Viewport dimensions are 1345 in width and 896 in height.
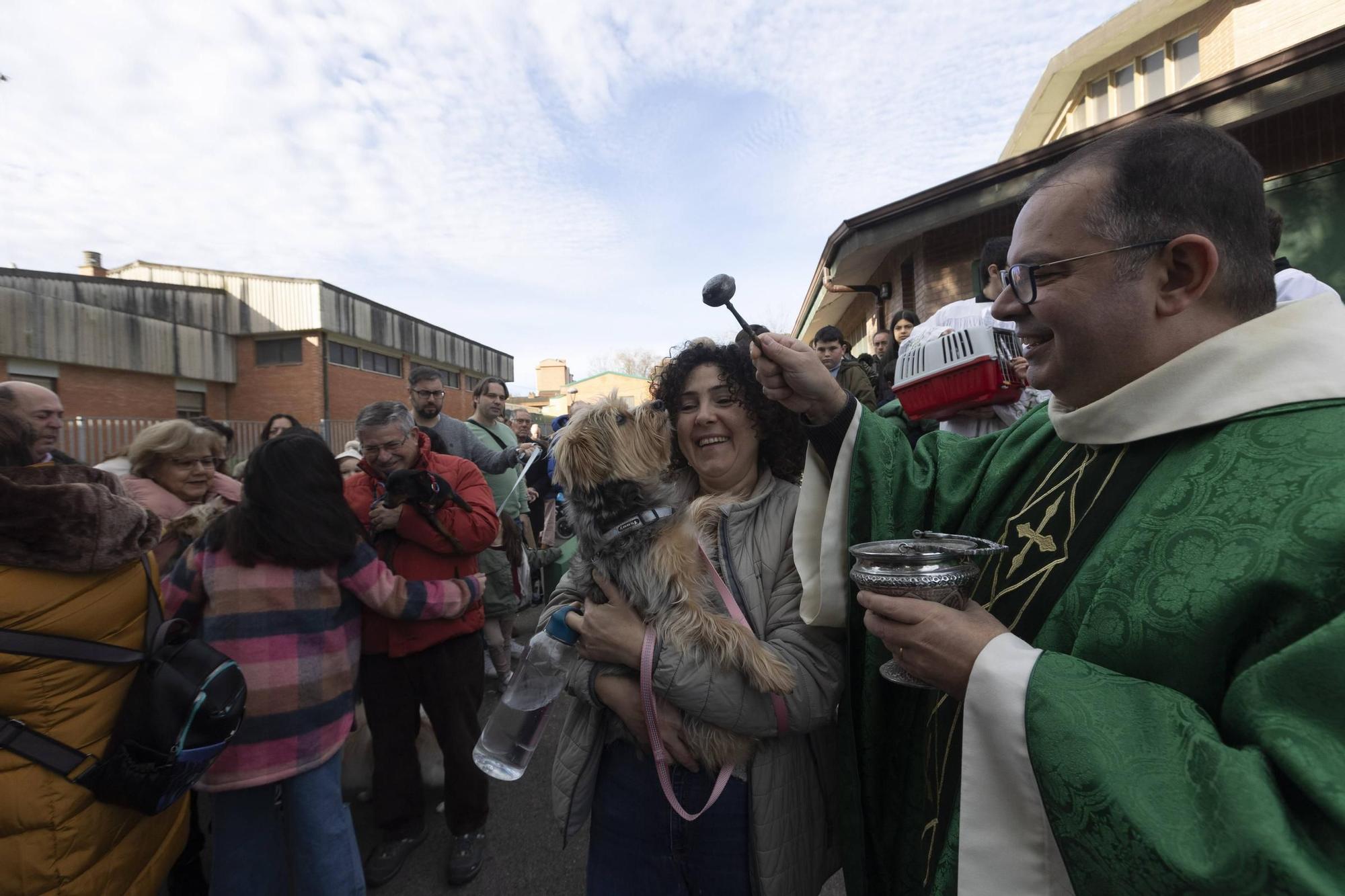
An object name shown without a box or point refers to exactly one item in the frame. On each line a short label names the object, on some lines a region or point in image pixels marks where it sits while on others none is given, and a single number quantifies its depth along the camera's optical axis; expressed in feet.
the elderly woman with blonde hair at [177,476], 10.71
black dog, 10.12
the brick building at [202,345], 60.59
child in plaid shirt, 7.66
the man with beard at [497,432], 19.70
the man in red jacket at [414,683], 10.21
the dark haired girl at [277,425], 15.03
